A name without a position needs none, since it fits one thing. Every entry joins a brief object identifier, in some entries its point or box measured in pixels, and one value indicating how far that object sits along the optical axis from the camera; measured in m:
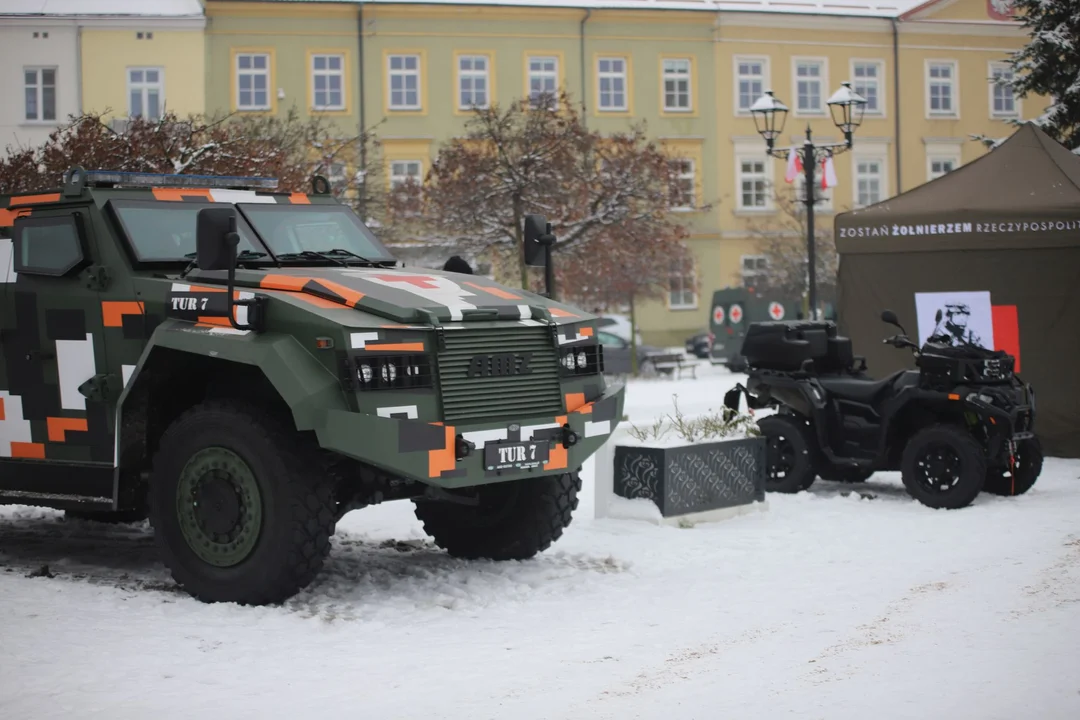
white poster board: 14.84
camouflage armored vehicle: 7.36
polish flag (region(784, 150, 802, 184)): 19.91
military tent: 14.52
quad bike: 11.47
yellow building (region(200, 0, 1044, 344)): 43.91
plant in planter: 10.42
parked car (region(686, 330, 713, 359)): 42.09
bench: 30.86
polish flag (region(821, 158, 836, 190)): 20.62
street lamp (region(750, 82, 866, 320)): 17.30
